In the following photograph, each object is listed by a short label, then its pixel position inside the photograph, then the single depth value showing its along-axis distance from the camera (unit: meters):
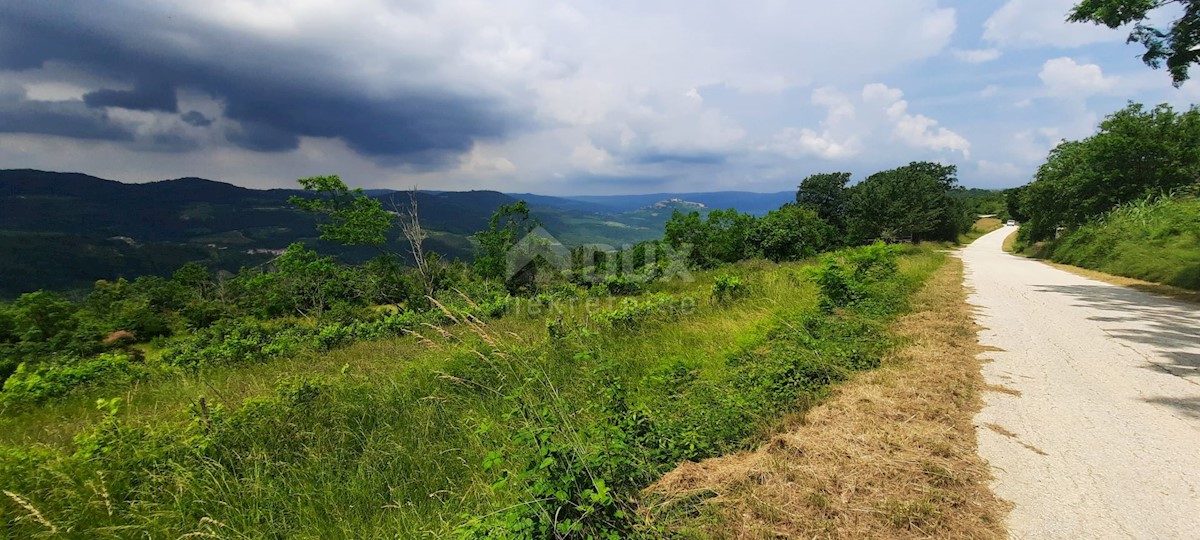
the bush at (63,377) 6.81
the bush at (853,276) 7.46
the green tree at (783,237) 28.12
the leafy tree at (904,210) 40.59
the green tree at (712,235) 31.06
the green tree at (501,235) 34.91
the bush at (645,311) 8.03
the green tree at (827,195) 66.56
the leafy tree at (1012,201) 55.72
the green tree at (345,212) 25.27
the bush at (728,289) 9.36
